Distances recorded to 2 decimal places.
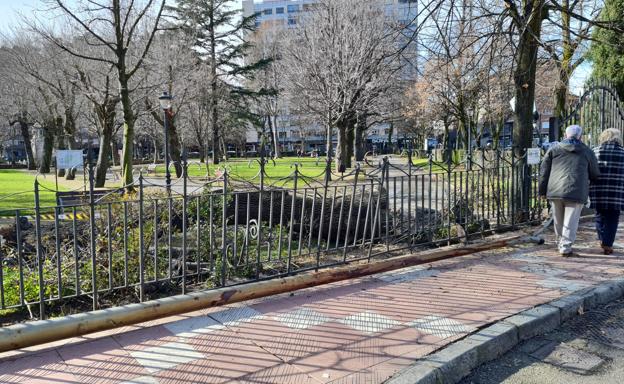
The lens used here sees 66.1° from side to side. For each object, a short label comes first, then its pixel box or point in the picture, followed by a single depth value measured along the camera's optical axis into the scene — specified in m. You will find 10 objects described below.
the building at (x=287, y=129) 67.44
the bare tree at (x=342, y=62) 23.30
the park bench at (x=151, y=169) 30.08
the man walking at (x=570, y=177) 6.80
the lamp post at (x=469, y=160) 7.78
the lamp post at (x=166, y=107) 16.77
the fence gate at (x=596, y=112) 10.95
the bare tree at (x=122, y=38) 14.15
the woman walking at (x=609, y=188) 7.04
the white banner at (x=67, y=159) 14.30
